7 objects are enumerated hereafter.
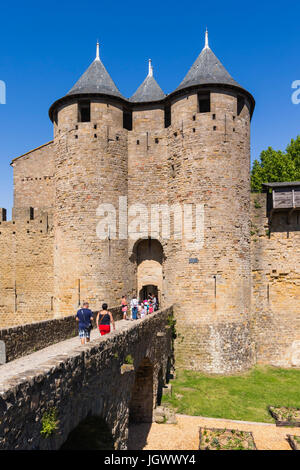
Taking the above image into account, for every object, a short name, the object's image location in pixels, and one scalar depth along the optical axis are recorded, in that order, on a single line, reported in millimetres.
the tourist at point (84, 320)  9039
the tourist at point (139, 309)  16344
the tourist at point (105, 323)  8848
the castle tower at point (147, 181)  17875
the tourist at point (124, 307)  14612
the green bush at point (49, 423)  4215
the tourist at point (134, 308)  14791
